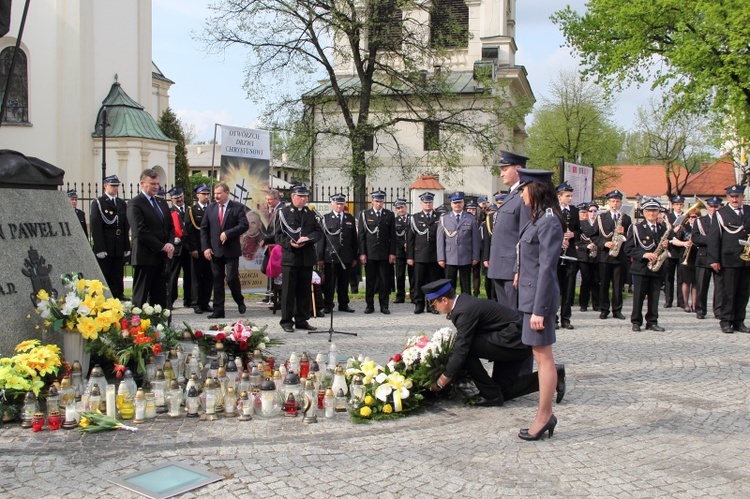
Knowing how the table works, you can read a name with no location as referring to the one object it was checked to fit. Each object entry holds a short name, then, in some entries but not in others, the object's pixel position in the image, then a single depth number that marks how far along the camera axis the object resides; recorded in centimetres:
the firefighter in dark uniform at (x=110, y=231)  1172
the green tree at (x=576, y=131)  5066
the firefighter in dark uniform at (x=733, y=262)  1155
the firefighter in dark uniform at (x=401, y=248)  1510
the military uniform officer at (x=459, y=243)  1305
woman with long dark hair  557
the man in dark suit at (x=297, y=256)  1084
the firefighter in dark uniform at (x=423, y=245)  1380
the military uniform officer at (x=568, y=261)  1177
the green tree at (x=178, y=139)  4197
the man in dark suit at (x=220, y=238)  1197
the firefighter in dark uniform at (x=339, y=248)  1299
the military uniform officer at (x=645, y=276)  1152
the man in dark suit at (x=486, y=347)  639
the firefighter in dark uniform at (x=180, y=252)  1302
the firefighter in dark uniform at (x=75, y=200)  1407
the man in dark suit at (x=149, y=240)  1027
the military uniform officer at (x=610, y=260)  1305
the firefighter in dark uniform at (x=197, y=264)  1295
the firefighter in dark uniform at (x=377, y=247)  1364
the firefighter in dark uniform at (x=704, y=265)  1241
